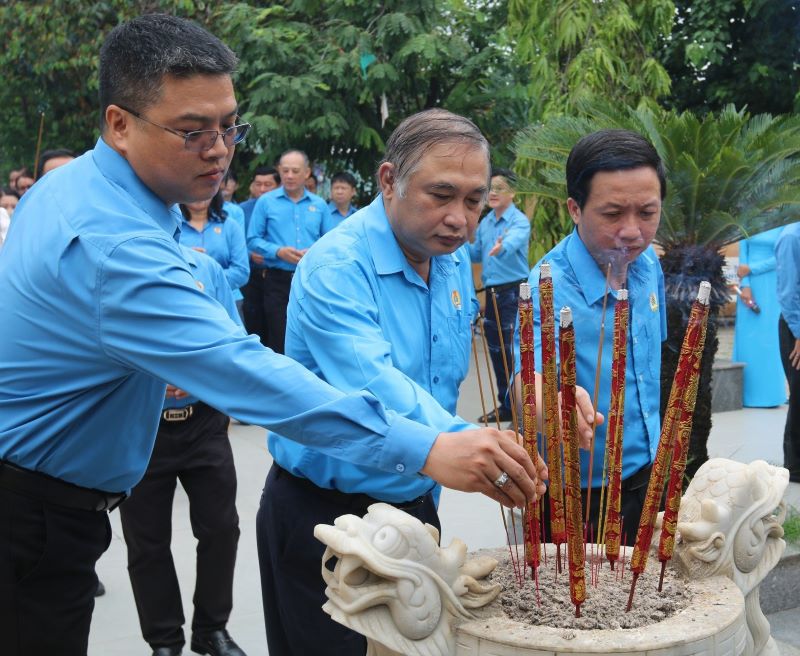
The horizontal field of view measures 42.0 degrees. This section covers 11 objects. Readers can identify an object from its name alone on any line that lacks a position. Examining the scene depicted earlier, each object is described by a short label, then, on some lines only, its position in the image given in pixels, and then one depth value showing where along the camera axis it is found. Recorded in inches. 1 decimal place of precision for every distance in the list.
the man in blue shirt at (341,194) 365.7
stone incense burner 71.9
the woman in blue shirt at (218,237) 242.2
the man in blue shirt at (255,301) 331.9
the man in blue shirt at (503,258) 307.4
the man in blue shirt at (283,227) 320.5
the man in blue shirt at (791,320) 233.9
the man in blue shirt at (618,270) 104.7
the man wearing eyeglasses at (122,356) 70.8
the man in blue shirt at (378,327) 86.3
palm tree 179.3
